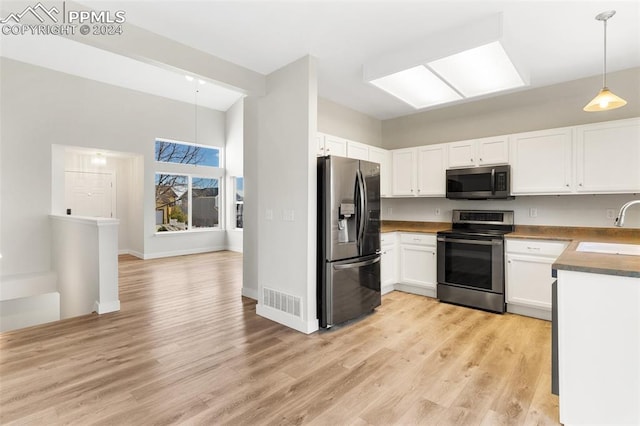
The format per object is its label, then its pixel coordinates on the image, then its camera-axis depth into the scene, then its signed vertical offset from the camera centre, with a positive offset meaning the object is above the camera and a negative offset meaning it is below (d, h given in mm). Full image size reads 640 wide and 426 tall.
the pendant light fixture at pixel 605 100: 2393 +857
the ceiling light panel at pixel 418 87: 3115 +1357
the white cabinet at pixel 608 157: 3104 +560
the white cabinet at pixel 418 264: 4125 -707
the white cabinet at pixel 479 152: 3846 +767
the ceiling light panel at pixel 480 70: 2650 +1341
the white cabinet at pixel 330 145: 3689 +823
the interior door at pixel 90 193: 7328 +483
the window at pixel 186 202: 7871 +278
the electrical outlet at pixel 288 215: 3234 -28
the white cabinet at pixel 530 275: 3303 -699
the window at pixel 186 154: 7668 +1540
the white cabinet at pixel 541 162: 3445 +567
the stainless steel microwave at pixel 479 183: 3736 +362
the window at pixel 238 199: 8656 +381
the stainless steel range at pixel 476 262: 3564 -599
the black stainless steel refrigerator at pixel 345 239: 3109 -282
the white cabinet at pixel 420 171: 4340 +598
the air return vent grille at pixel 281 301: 3169 -947
